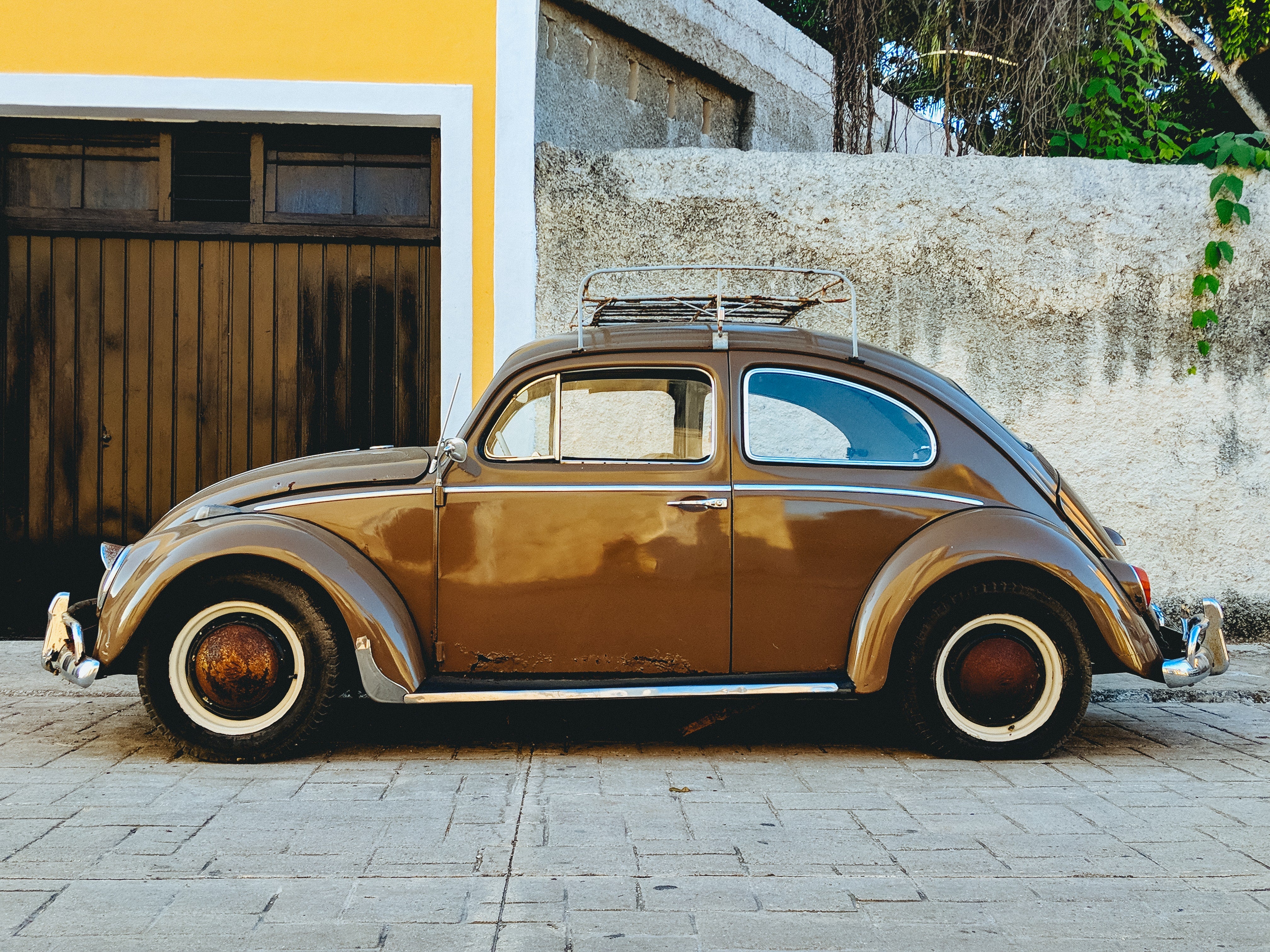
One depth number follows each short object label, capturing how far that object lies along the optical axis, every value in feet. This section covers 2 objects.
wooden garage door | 23.12
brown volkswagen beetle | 14.46
